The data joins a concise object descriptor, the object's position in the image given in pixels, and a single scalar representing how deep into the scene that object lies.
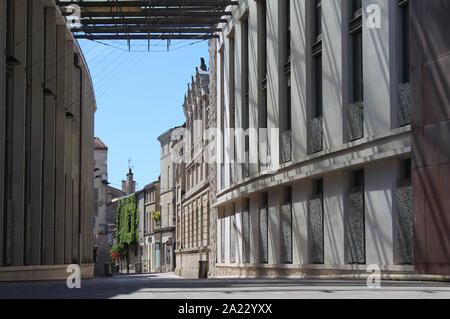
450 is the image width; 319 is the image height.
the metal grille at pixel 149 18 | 34.25
